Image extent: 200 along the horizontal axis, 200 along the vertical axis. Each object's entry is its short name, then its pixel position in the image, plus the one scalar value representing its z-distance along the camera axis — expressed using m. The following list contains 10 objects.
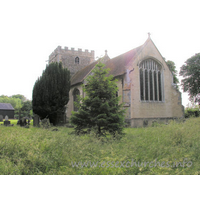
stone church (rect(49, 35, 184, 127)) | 15.90
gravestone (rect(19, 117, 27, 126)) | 17.30
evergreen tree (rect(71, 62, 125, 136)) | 7.85
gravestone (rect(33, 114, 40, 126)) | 18.52
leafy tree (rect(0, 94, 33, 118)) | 39.67
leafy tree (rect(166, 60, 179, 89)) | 26.59
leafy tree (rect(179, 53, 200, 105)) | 22.72
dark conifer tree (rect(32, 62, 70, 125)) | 17.36
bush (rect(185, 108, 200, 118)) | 23.85
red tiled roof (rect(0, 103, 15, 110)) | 42.49
